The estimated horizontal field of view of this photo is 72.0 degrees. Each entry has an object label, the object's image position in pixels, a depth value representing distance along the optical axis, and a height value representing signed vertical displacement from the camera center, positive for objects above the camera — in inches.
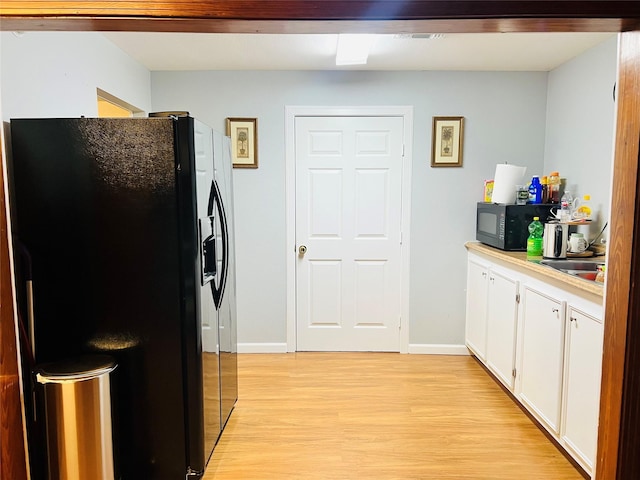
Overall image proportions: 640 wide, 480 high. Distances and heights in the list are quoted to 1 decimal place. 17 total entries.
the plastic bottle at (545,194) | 129.1 +1.0
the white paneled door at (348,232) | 143.7 -11.7
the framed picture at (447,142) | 141.9 +17.8
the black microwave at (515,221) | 123.2 -6.7
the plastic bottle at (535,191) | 127.2 +1.9
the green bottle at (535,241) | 112.9 -11.1
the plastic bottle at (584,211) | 115.2 -3.6
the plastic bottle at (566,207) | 112.3 -2.5
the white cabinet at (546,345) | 79.9 -32.5
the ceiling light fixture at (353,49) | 108.2 +38.6
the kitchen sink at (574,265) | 102.0 -15.8
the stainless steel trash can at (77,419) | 68.7 -35.1
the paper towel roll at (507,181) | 128.6 +4.8
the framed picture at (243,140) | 141.9 +18.2
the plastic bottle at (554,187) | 128.2 +3.1
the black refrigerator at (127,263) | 74.3 -11.5
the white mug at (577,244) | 109.8 -11.5
